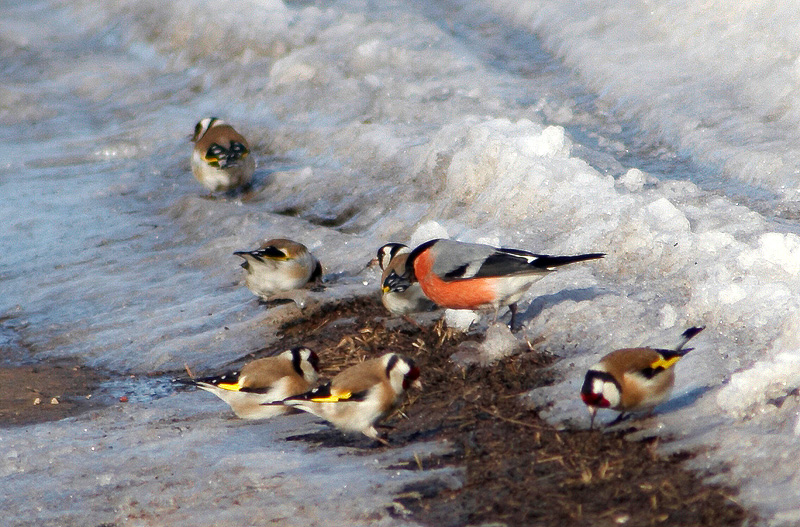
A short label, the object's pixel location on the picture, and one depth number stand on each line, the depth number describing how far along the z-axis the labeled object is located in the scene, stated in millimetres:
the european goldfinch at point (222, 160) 20344
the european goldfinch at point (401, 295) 12289
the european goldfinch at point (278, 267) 14242
